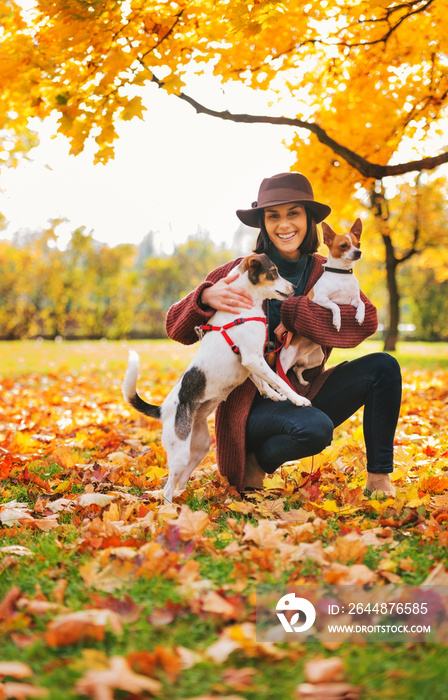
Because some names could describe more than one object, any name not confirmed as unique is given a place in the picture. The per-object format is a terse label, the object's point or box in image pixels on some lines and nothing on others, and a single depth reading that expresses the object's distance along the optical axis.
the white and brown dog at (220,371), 2.94
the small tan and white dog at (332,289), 3.25
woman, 3.01
